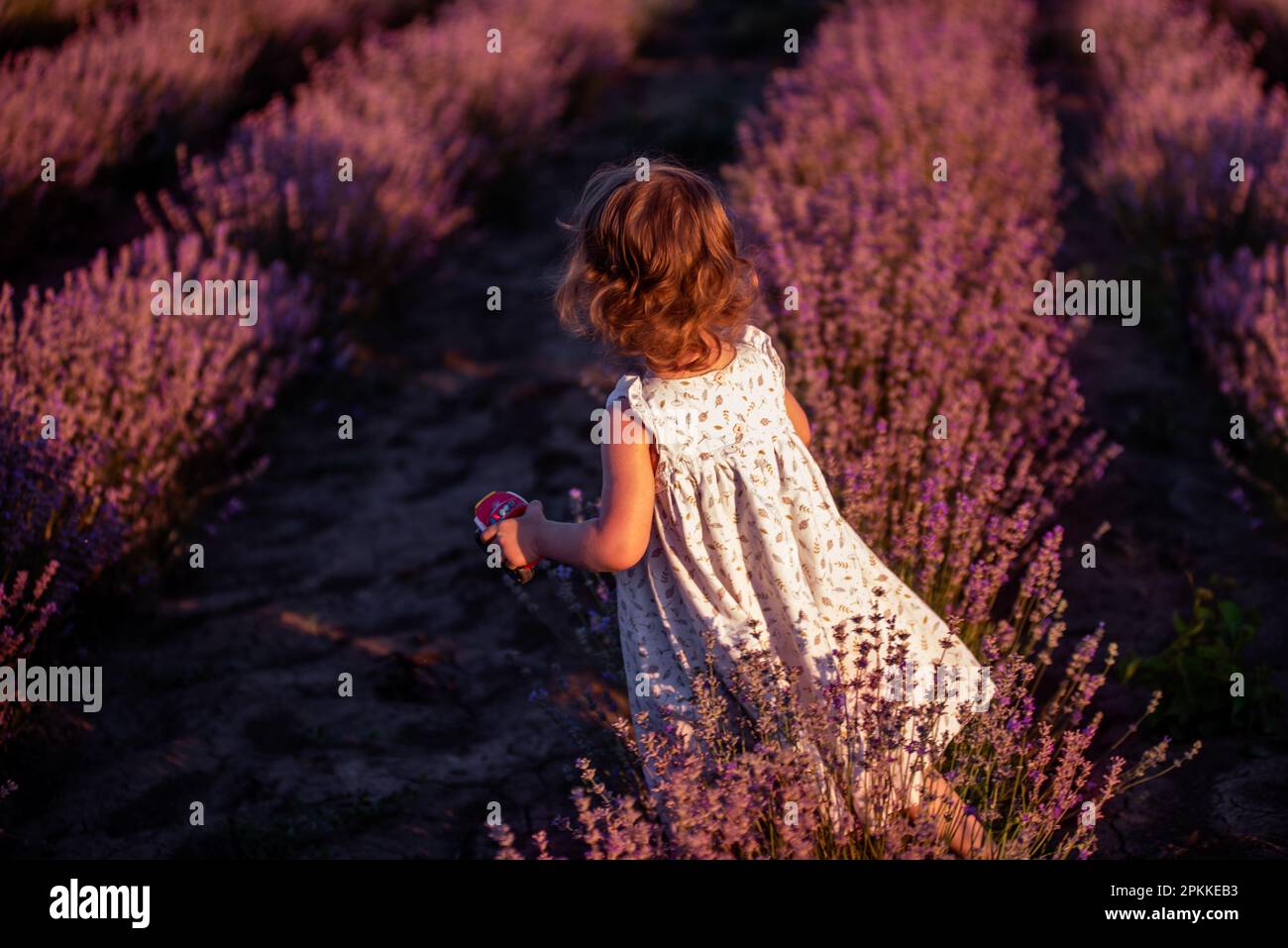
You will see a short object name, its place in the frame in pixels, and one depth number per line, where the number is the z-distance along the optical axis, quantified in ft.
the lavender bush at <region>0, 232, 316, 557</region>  10.69
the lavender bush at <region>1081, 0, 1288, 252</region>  15.58
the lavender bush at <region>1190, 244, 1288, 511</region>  11.57
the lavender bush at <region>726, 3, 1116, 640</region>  9.52
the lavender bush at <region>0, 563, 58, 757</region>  8.62
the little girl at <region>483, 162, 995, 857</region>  7.02
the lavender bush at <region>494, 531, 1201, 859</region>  6.57
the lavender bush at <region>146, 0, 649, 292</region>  16.16
